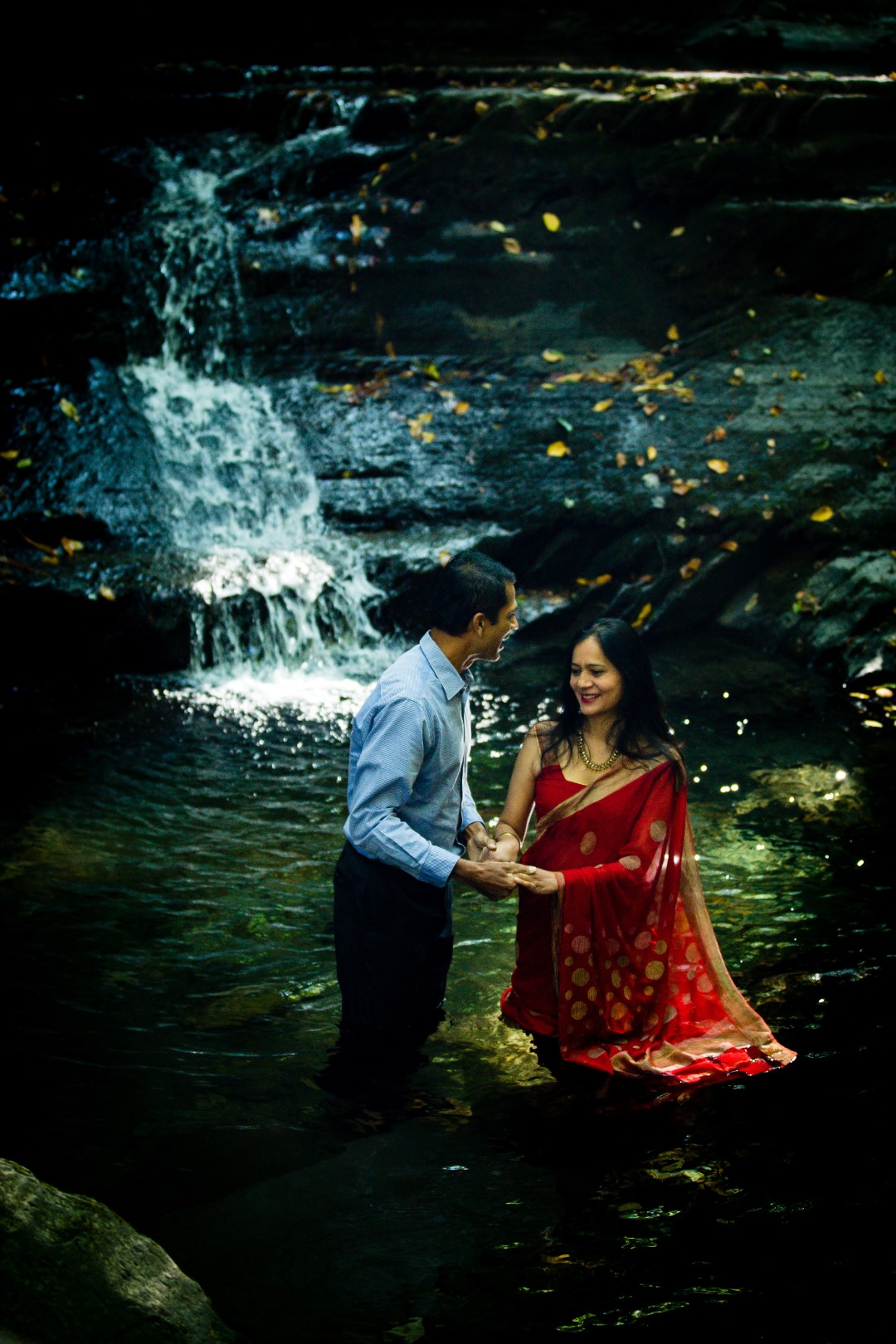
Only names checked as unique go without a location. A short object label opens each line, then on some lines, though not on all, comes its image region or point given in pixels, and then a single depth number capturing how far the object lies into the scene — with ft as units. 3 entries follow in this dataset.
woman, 12.21
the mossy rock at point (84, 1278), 6.68
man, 10.73
